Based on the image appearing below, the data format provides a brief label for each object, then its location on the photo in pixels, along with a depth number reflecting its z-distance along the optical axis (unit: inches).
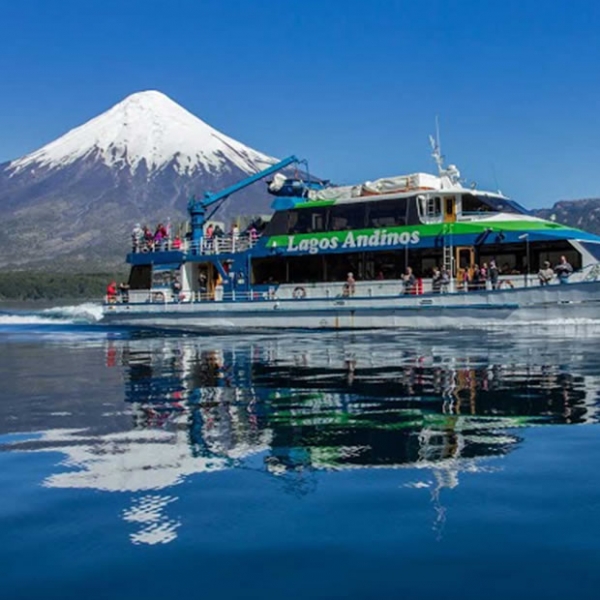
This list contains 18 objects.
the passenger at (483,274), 1094.3
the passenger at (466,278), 1109.1
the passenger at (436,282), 1117.1
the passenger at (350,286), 1191.4
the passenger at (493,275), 1078.4
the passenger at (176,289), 1385.3
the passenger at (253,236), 1326.3
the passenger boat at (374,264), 1075.9
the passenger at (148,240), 1472.1
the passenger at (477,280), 1101.7
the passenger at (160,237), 1454.2
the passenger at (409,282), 1142.3
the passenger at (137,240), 1486.2
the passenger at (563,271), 1032.8
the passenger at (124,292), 1475.1
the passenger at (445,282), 1112.2
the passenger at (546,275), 1045.2
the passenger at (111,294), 1470.2
